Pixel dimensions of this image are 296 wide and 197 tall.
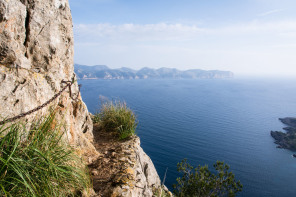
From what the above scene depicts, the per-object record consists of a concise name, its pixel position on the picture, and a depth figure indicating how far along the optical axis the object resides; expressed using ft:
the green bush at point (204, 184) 50.72
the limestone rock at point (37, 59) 11.44
